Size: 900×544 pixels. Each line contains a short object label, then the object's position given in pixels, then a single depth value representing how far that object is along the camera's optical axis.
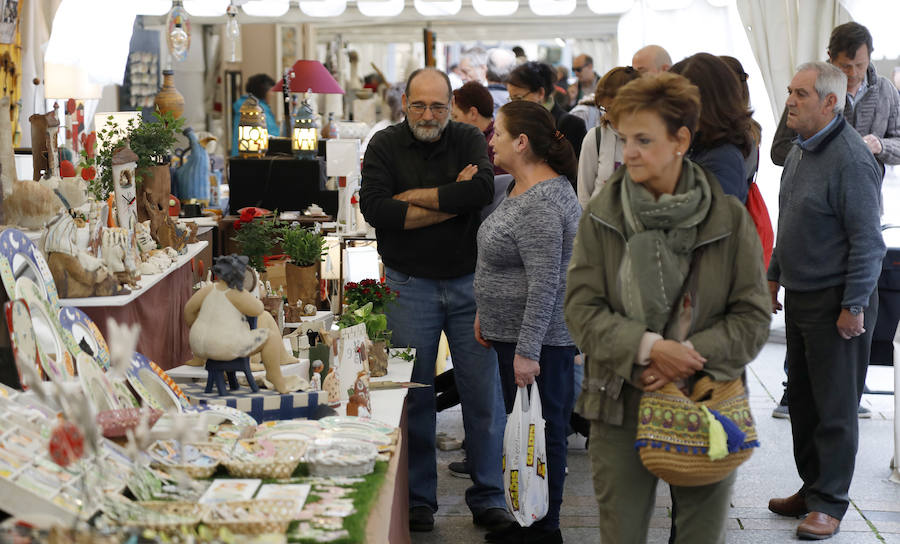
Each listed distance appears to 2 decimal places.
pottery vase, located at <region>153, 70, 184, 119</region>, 7.15
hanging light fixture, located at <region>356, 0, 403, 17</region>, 10.25
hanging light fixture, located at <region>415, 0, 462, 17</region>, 10.18
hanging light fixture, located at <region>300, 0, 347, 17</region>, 10.02
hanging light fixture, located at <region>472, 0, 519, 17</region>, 10.21
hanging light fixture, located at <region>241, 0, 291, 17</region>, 9.88
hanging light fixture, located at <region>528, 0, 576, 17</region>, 10.20
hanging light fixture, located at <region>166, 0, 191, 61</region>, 7.99
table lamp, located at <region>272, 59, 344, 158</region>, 8.49
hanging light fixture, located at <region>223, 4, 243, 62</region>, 8.25
